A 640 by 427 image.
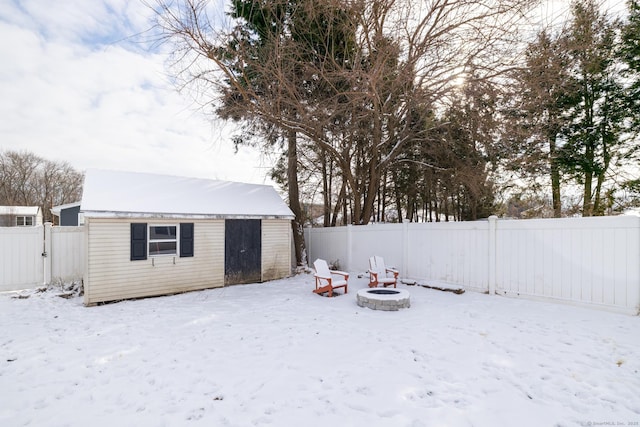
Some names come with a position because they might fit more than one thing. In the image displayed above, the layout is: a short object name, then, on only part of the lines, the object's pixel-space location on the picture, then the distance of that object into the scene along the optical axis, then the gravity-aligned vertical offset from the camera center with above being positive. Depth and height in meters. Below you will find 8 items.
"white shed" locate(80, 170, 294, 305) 7.06 -0.57
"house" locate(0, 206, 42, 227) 25.00 -0.21
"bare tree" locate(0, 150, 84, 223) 31.42 +3.49
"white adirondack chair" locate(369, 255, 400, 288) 7.80 -1.59
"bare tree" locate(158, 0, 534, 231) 6.86 +4.10
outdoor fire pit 6.00 -1.72
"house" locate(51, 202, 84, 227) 16.91 -0.03
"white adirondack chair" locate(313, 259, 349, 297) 7.33 -1.67
